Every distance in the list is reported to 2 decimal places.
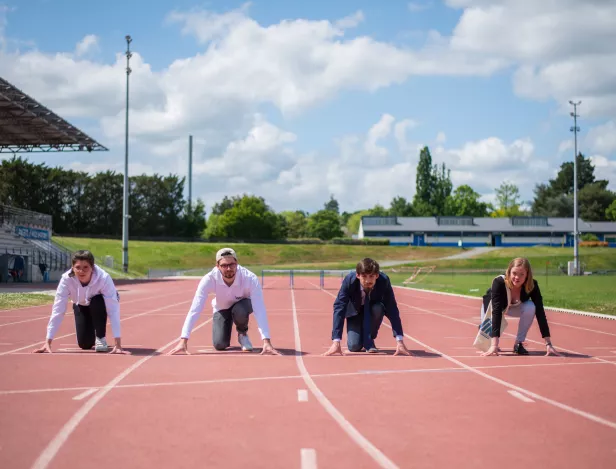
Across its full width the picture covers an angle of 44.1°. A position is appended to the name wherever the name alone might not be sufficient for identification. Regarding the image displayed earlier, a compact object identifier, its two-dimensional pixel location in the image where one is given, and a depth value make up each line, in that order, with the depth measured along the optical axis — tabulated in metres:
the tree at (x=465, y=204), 151.62
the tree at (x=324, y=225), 144.75
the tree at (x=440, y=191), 149.88
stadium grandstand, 41.97
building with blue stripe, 123.94
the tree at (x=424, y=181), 146.38
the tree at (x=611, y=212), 140.62
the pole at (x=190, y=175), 121.53
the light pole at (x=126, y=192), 54.59
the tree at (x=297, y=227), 151.24
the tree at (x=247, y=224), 118.56
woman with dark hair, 10.38
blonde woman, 10.59
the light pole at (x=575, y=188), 59.51
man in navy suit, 10.38
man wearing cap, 10.32
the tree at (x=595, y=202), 142.25
